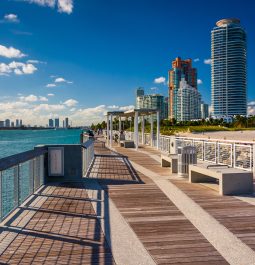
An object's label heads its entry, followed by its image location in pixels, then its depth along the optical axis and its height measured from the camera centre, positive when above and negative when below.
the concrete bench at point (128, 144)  16.47 -0.97
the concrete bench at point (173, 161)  7.49 -0.99
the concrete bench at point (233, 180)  5.07 -1.06
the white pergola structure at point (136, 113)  14.99 +1.08
